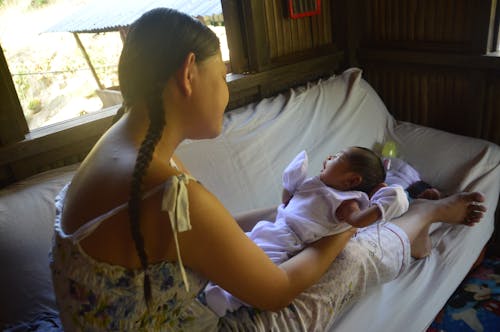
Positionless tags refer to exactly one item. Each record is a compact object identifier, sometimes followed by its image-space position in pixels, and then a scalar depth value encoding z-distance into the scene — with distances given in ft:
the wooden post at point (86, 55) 5.86
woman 2.55
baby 3.74
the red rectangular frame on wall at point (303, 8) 6.98
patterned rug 5.45
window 5.04
